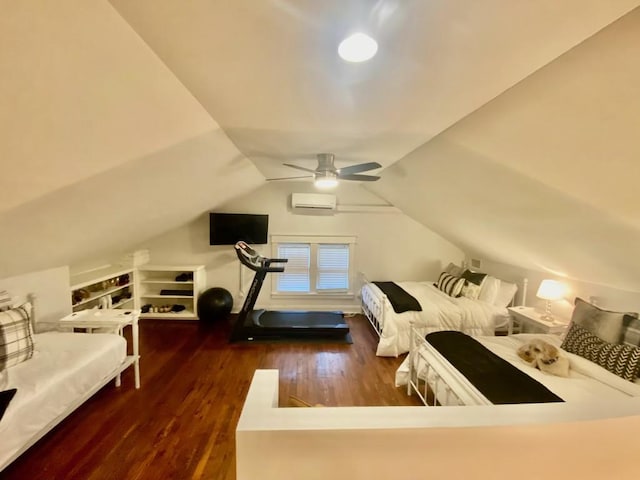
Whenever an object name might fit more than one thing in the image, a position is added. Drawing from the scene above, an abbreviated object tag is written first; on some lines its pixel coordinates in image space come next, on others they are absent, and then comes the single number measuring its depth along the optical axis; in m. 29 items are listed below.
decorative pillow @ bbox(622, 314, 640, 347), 2.27
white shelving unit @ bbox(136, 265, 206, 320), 4.65
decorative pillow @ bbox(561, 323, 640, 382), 2.12
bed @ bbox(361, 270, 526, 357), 3.62
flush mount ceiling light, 1.00
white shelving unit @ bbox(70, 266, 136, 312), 3.56
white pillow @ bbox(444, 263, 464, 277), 4.70
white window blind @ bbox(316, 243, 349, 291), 5.14
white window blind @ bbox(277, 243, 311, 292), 5.09
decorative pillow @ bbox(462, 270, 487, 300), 4.13
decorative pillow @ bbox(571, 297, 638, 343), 2.38
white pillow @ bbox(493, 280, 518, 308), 3.96
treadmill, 4.05
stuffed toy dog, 2.22
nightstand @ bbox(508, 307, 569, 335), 3.17
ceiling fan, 2.68
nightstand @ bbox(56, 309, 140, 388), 2.77
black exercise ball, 4.56
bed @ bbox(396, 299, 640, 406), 1.99
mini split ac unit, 4.81
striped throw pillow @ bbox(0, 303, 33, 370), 2.16
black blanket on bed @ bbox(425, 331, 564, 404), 1.86
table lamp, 3.22
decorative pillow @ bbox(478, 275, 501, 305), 4.01
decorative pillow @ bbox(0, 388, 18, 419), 1.72
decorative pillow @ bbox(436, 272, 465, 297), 4.25
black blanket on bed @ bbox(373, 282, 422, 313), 3.69
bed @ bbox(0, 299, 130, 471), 1.78
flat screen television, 4.77
